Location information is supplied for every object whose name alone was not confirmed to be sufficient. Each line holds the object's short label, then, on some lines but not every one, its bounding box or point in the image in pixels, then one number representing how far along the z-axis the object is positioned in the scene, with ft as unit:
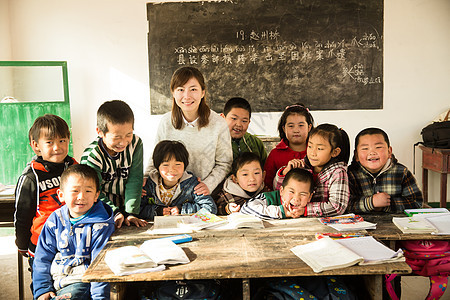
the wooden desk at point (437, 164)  13.85
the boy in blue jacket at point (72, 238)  6.09
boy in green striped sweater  7.25
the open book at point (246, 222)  6.84
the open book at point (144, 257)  5.21
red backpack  6.80
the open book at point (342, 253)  5.21
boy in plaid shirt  7.66
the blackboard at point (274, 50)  15.97
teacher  8.33
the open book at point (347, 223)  6.59
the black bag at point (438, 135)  13.97
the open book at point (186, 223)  6.78
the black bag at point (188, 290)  5.84
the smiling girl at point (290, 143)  9.18
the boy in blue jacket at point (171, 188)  7.79
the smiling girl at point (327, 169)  7.40
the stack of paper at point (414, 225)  6.49
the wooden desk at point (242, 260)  5.11
